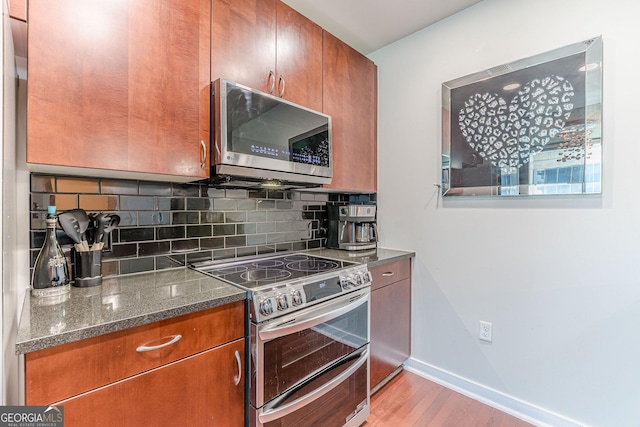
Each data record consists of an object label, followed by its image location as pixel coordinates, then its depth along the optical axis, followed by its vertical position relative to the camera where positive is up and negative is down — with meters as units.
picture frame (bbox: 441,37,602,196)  1.52 +0.51
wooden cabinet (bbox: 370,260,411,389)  1.89 -0.73
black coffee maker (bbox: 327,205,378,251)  2.23 -0.11
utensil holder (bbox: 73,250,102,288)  1.26 -0.24
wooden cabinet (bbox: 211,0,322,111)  1.46 +0.91
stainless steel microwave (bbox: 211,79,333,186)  1.39 +0.39
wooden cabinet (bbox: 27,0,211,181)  1.02 +0.50
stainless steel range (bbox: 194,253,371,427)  1.21 -0.59
